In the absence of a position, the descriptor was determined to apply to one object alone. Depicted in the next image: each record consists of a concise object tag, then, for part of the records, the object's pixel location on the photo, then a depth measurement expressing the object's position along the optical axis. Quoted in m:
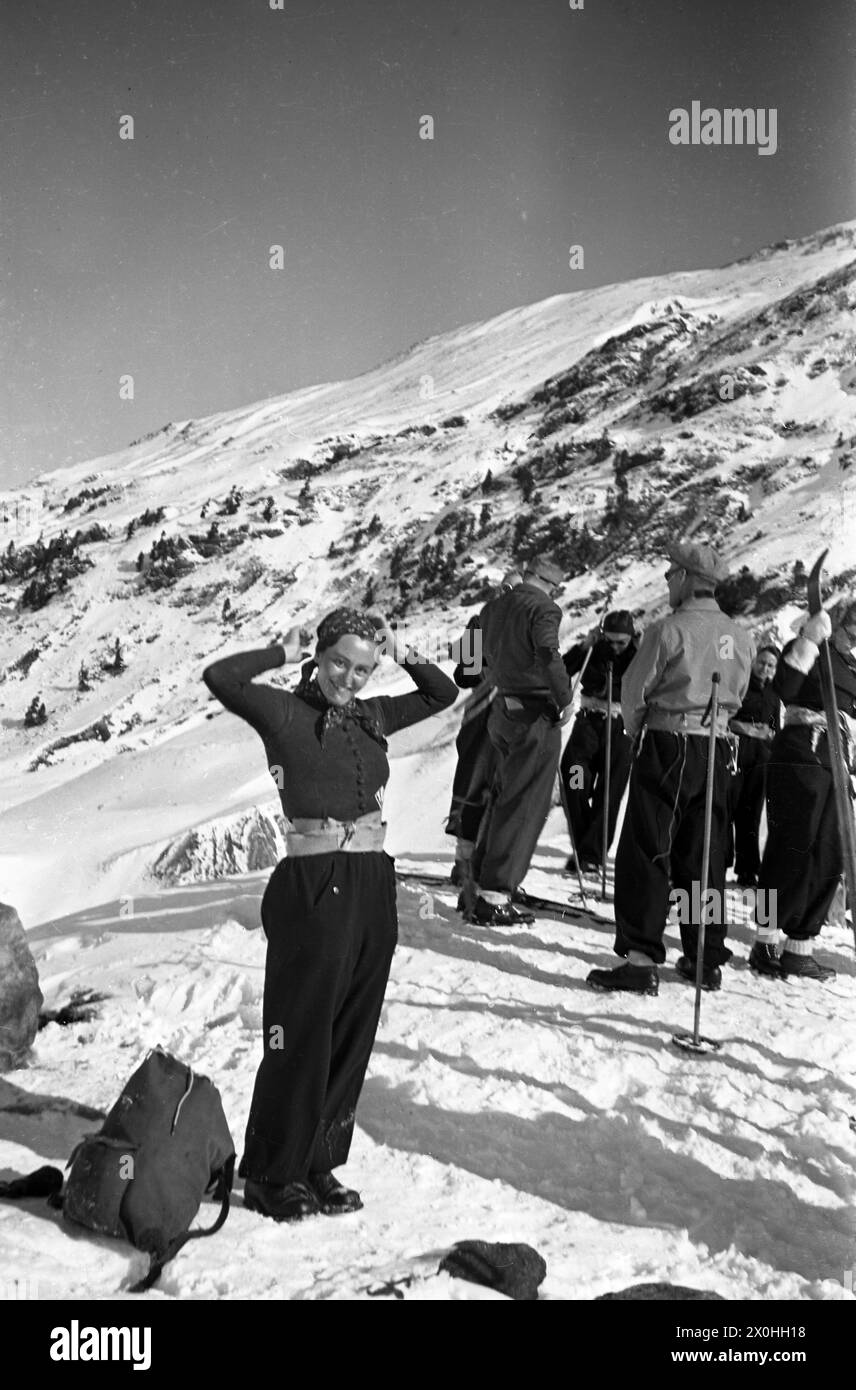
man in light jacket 4.99
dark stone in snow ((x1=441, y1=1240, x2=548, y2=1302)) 2.83
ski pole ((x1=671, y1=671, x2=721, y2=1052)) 4.37
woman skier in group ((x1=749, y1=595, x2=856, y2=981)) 5.52
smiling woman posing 3.13
